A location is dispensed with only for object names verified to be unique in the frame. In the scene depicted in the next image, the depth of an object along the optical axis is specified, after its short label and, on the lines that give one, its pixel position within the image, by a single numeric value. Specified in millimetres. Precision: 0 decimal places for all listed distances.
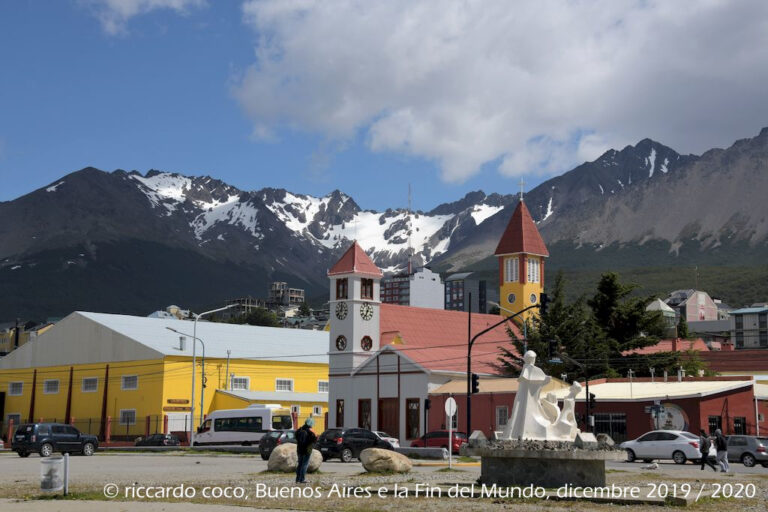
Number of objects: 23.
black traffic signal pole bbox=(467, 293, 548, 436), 41312
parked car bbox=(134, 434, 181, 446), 60625
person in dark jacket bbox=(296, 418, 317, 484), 23391
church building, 63344
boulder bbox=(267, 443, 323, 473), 28422
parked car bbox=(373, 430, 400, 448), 43431
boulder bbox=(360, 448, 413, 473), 27656
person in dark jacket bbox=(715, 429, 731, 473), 32875
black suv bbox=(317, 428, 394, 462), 38906
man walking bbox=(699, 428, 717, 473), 33812
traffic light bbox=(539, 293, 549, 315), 41250
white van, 55469
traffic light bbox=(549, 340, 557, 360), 44350
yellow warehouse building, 70250
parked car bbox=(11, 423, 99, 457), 42812
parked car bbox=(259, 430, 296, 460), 39772
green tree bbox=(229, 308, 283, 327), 191625
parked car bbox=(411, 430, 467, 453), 47862
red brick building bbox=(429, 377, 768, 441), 50312
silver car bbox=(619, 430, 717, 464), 40406
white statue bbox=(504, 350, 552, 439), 22281
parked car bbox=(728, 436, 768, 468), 38906
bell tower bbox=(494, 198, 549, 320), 84812
